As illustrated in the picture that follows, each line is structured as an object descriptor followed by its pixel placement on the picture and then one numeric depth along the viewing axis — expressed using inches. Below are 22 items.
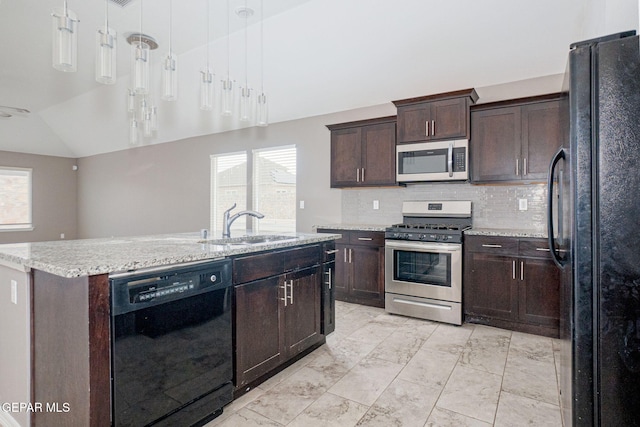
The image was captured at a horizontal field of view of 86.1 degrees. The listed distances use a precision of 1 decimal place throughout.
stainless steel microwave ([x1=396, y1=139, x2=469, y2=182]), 145.3
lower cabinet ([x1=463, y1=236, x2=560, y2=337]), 124.3
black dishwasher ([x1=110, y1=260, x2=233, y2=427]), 58.6
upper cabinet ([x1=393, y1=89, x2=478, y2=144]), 145.1
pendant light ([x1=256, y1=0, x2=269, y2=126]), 117.9
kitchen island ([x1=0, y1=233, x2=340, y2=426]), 55.0
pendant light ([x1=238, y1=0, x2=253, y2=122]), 113.4
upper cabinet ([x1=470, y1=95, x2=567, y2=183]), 133.5
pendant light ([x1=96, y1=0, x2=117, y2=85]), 70.7
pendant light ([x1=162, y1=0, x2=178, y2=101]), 86.7
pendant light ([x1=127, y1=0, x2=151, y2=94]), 81.7
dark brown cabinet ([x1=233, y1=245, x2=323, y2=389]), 83.0
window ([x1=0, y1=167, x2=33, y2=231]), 305.5
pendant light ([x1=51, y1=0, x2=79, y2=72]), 63.9
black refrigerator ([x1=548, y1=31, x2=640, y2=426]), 48.3
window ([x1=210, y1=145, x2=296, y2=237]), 214.7
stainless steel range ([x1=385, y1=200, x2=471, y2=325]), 138.2
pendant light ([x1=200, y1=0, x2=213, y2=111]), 98.0
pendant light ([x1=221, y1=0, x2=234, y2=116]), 107.3
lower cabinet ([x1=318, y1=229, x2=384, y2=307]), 160.1
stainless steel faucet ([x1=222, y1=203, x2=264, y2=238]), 107.9
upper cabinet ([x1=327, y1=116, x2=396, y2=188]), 166.6
